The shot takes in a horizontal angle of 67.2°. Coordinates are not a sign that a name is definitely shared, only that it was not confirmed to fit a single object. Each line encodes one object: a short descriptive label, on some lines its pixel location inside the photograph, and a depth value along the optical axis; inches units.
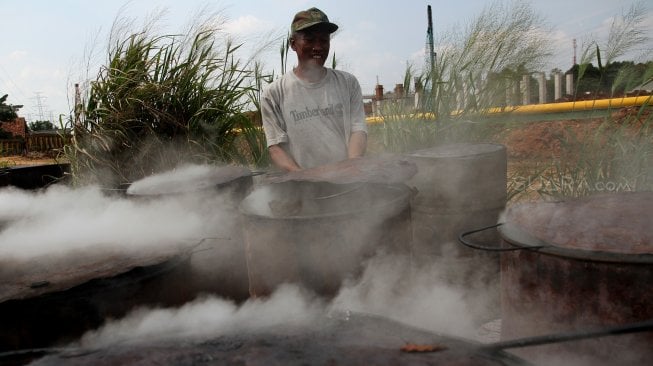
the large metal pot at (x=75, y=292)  81.9
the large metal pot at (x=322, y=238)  95.5
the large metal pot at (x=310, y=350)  55.6
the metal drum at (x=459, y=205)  137.9
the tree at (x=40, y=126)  1410.2
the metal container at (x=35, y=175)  238.7
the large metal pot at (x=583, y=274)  71.6
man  146.2
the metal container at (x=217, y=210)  112.0
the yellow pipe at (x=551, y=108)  204.4
